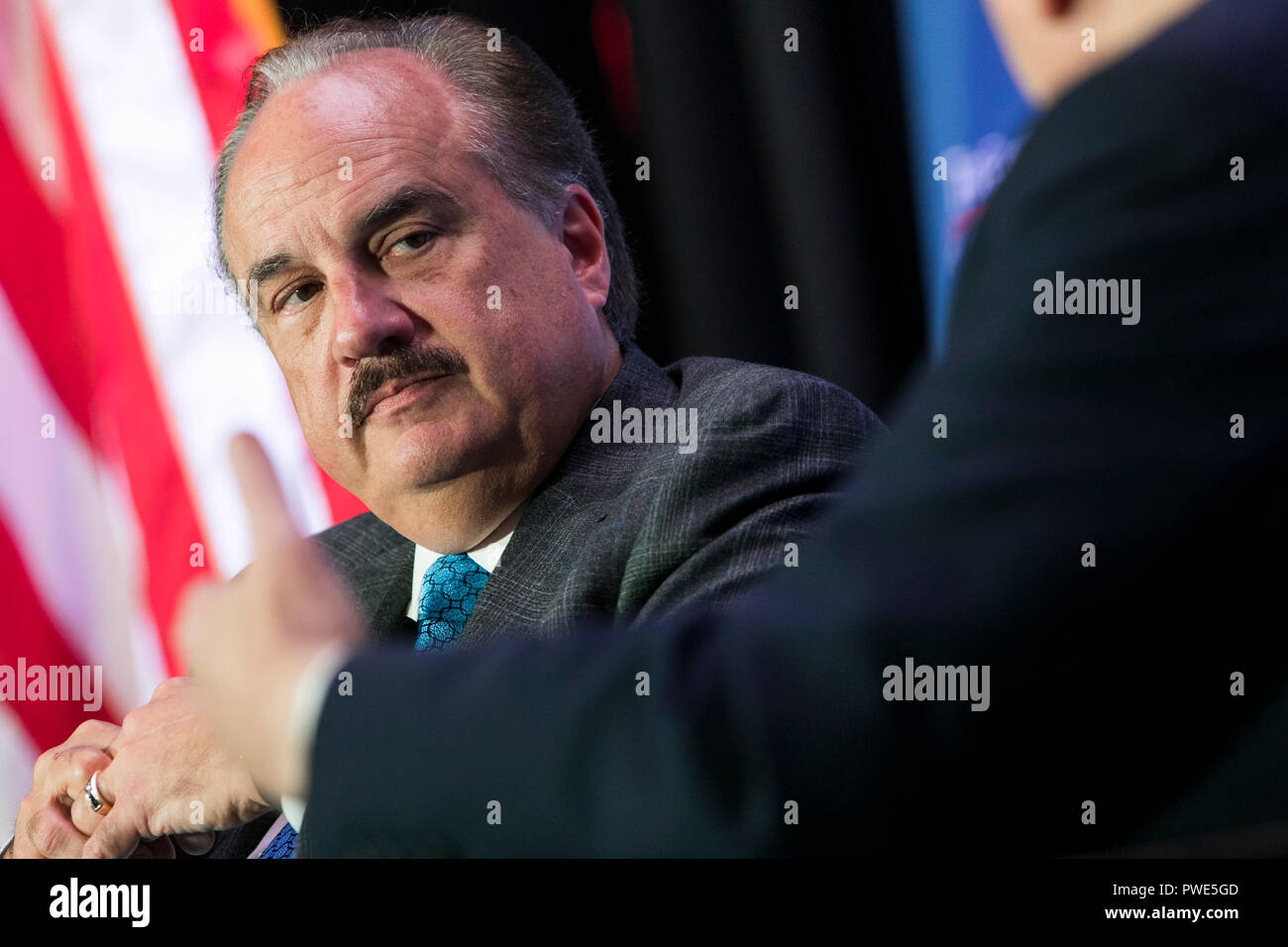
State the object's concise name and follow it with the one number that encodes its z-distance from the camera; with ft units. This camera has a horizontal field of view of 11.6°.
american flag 10.13
